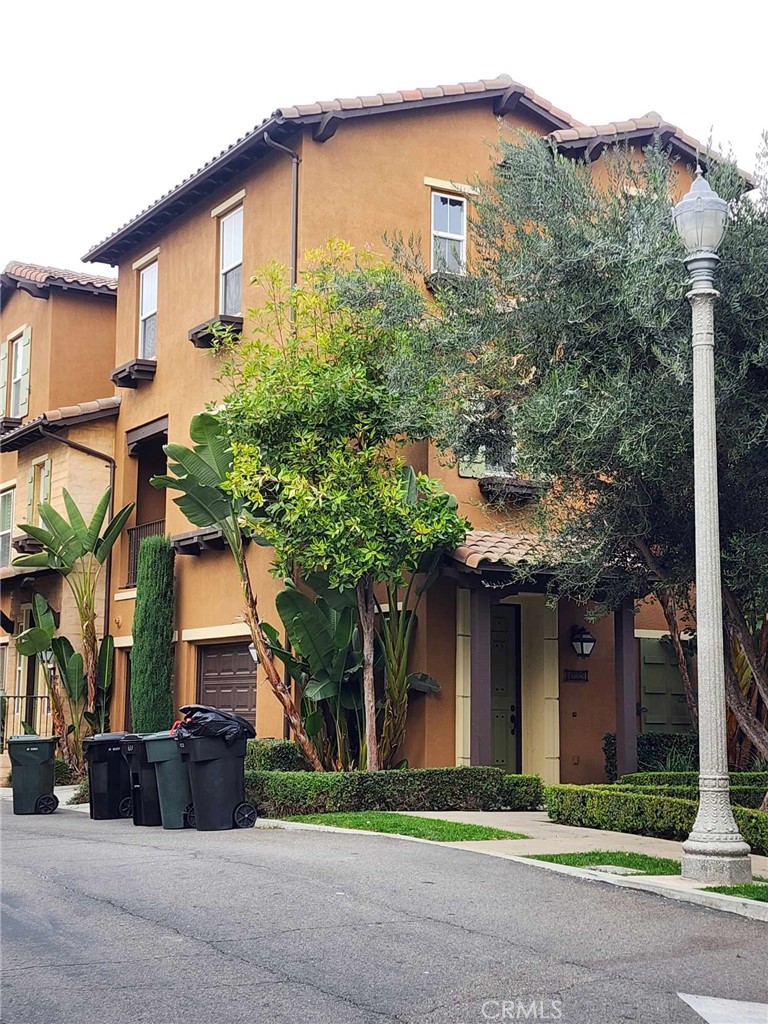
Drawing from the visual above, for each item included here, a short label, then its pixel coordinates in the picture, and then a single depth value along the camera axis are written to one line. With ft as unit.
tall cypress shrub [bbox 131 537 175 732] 65.51
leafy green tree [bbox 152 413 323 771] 55.01
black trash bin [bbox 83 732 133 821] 50.57
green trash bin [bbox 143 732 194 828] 44.60
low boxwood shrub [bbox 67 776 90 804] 59.42
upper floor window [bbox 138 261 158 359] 72.54
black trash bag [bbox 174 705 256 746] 42.80
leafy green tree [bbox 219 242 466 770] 47.91
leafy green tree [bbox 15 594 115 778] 70.64
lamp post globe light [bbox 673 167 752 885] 30.22
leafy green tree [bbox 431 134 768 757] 34.63
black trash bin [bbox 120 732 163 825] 46.60
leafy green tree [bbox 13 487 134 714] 70.23
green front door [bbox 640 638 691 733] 62.18
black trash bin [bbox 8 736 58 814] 53.78
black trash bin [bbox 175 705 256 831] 42.88
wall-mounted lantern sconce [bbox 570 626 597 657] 57.00
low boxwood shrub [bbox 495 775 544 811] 49.03
